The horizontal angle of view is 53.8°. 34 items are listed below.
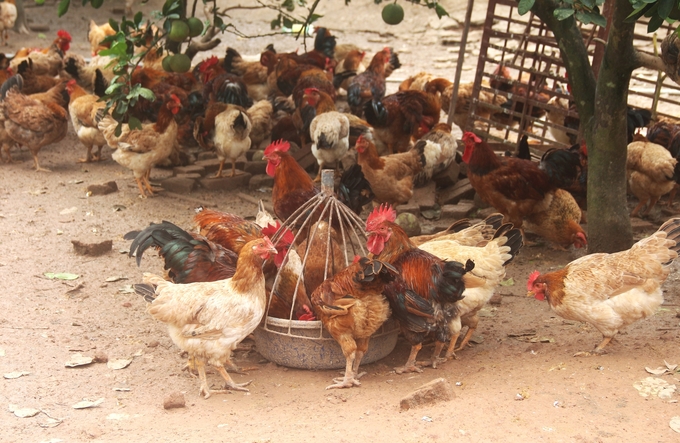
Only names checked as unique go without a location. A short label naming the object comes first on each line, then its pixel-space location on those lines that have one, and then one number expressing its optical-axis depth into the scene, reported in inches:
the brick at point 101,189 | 331.0
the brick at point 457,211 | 311.1
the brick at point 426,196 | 319.6
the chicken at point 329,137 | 321.1
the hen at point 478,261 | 193.9
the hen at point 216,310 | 173.9
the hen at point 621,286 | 185.3
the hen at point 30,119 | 353.1
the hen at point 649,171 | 284.7
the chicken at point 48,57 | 455.2
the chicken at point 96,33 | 521.0
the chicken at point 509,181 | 272.8
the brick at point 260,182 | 348.2
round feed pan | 187.0
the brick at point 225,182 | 341.9
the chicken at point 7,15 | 576.4
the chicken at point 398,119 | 353.9
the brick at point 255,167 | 365.7
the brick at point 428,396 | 162.4
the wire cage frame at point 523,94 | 318.3
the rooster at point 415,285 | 182.4
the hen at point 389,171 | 293.0
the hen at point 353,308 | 178.5
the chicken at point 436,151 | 317.4
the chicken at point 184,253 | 199.3
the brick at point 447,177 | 335.9
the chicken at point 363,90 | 398.3
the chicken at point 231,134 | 333.1
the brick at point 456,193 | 327.3
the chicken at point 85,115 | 359.6
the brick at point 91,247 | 265.7
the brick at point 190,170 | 351.3
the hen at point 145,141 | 319.9
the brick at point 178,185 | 337.4
